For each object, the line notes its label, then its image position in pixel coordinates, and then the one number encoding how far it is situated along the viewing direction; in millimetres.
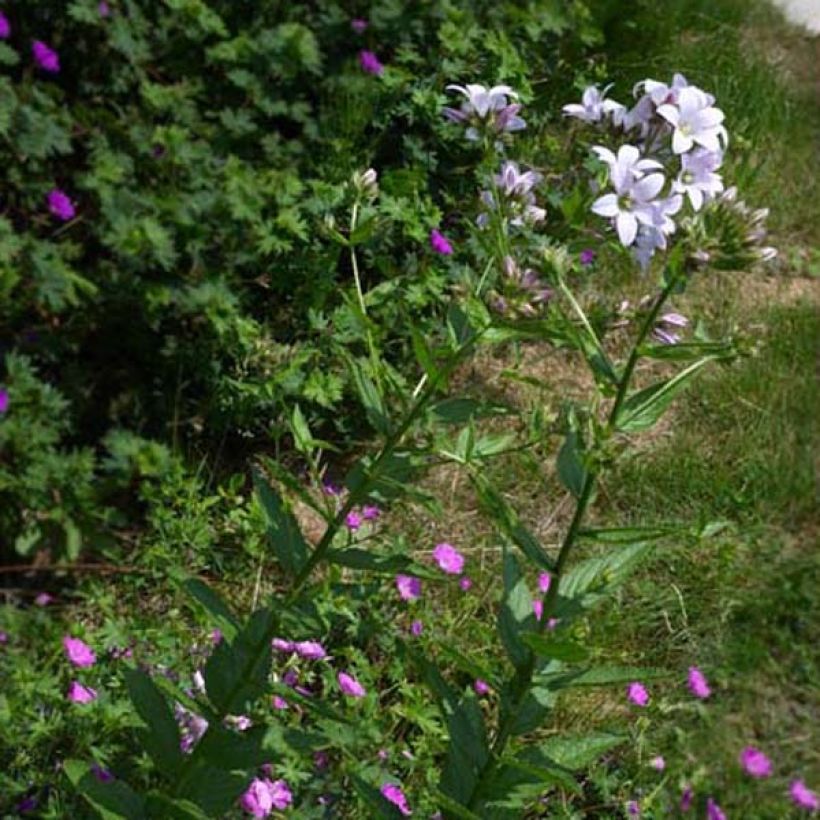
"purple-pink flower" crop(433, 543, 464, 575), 2688
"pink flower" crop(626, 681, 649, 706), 2572
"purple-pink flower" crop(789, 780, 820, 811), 2559
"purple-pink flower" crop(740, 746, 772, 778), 2604
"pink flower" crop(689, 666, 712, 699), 2648
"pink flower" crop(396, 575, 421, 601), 2643
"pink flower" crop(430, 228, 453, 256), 3156
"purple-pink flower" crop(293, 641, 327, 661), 2443
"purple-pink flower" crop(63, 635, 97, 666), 2396
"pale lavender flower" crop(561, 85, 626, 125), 1682
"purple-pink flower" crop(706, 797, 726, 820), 2479
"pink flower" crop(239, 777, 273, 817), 2164
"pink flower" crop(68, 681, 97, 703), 2301
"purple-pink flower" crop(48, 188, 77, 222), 2773
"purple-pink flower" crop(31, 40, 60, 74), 2865
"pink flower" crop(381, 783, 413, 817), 2236
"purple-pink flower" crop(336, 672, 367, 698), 2442
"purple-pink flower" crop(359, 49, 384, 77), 3334
